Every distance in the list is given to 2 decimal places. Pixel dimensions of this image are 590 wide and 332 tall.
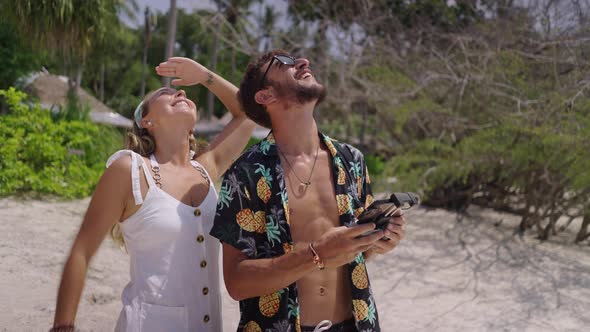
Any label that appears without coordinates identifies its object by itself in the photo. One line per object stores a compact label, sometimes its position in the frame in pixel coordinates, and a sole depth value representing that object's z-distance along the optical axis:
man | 1.62
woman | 1.85
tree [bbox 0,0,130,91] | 10.17
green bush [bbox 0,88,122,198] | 7.76
